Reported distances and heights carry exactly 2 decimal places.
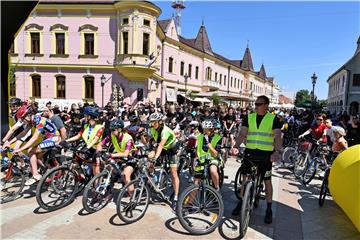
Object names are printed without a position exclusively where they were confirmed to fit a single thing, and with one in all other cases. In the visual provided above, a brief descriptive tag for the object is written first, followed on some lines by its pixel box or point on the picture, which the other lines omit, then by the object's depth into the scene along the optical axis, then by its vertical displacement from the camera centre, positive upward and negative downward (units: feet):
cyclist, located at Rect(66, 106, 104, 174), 16.77 -2.00
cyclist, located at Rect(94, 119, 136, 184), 14.90 -2.41
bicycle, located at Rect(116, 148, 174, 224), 13.83 -4.86
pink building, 74.38 +13.41
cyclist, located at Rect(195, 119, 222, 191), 14.76 -2.45
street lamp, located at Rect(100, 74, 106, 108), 74.89 +4.74
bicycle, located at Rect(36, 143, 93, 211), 15.33 -4.72
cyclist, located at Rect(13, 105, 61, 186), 17.04 -2.47
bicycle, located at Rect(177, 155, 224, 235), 13.10 -5.16
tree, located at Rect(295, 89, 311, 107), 349.04 +17.14
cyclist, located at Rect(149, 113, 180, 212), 15.88 -2.23
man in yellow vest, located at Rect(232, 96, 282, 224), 14.02 -1.74
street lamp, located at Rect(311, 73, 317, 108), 72.64 +7.57
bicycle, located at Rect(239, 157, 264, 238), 12.52 -4.17
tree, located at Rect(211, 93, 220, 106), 91.47 +1.86
